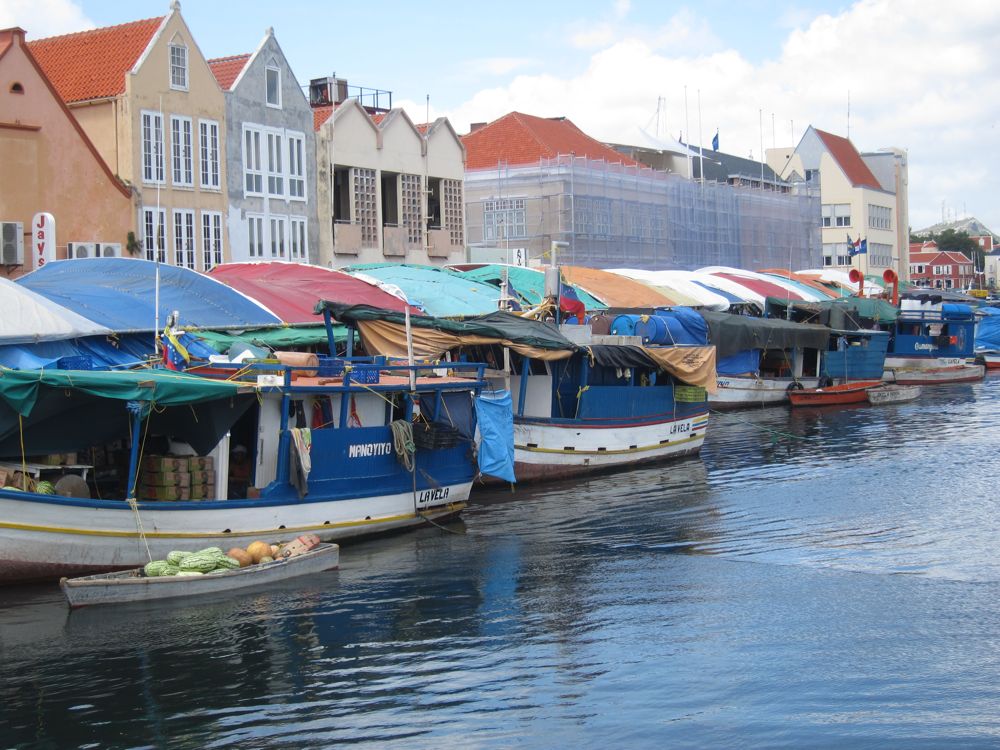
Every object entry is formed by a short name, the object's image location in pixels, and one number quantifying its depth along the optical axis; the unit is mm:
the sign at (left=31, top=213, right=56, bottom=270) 30766
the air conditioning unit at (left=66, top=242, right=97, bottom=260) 32969
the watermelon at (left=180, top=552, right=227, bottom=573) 18125
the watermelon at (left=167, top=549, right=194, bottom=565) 18234
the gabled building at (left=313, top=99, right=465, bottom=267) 43875
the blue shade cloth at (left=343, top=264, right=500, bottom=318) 35281
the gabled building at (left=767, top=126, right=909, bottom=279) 103875
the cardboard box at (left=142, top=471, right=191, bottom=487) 19531
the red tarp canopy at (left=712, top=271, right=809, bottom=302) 58312
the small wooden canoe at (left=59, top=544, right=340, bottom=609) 17172
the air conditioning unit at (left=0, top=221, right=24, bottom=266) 30656
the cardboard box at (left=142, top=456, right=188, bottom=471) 19562
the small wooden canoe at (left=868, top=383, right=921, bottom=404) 49188
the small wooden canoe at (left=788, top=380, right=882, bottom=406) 47031
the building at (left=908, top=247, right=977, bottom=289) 153125
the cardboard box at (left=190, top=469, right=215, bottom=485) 19734
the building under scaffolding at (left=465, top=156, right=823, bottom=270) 61094
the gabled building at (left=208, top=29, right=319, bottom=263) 39875
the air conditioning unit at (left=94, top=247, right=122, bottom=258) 33969
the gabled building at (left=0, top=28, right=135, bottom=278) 31438
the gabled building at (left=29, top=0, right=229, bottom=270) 35875
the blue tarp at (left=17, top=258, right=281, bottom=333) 26297
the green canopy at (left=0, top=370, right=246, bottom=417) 17875
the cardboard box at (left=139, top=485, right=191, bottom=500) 19516
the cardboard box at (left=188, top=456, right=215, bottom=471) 19750
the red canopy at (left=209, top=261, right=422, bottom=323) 31275
